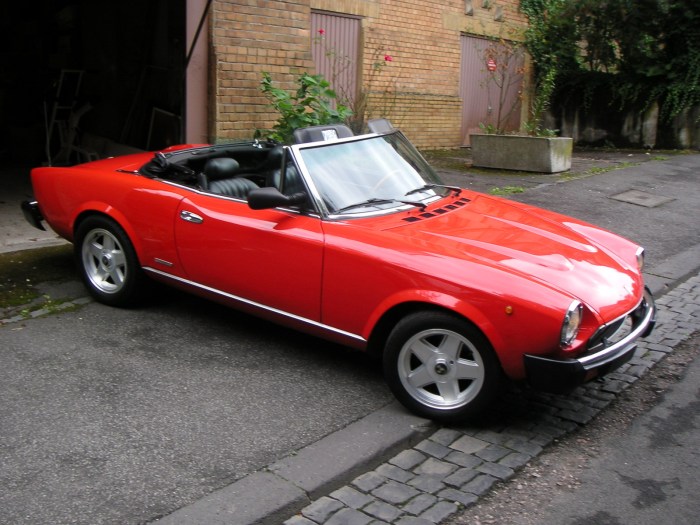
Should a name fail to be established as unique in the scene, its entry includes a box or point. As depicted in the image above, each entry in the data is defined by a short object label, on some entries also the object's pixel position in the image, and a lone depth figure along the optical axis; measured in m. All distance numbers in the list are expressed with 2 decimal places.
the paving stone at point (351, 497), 3.25
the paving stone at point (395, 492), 3.29
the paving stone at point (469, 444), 3.76
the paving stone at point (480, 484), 3.39
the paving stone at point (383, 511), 3.16
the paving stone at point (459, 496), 3.30
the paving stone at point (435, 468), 3.53
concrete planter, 11.39
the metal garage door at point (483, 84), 15.09
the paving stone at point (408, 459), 3.60
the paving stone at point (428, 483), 3.39
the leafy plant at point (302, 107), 8.47
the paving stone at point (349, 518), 3.11
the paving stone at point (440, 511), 3.17
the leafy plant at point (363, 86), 11.86
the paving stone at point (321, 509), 3.15
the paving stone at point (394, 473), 3.48
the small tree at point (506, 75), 15.37
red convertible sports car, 3.71
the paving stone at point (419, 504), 3.22
